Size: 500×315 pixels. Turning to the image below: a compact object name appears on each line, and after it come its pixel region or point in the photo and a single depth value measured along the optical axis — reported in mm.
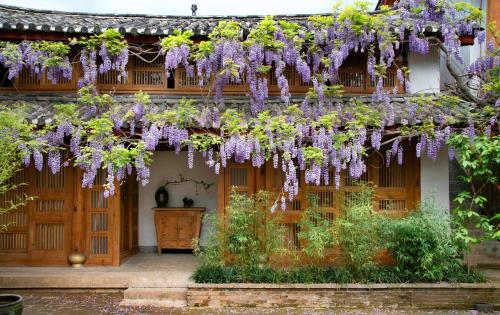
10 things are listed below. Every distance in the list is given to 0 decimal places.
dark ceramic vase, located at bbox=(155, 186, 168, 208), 9961
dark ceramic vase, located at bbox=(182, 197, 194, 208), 10008
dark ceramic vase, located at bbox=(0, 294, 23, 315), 5184
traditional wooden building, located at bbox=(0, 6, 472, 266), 7998
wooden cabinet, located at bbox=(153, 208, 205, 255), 9672
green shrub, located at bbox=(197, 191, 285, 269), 7137
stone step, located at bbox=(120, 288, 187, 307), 6961
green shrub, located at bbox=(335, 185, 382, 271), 6906
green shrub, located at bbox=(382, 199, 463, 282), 6785
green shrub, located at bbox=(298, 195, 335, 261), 6980
